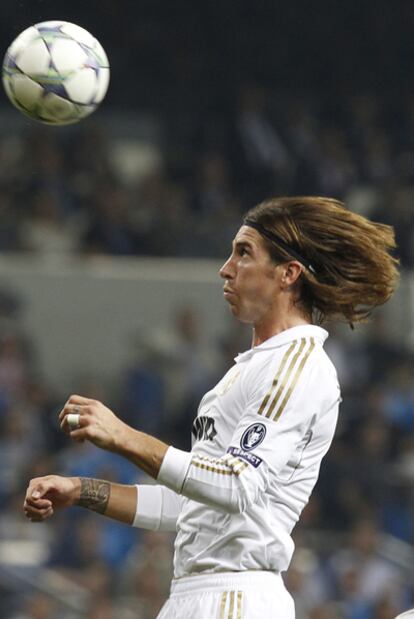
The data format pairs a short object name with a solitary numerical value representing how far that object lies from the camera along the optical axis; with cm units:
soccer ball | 948
